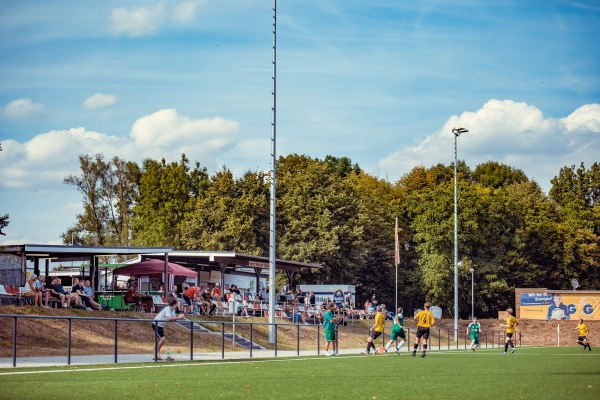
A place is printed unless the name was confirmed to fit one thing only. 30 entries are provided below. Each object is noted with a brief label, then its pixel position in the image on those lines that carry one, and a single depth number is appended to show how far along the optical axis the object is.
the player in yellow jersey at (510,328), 38.93
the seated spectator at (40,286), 34.81
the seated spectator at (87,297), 37.50
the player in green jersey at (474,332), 46.23
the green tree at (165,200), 85.25
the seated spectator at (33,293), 34.47
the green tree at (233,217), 75.19
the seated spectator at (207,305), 44.20
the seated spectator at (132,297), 40.53
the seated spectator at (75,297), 36.37
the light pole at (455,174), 61.17
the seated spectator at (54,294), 35.38
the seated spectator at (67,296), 36.25
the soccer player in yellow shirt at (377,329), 33.94
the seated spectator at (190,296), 43.08
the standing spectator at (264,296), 51.78
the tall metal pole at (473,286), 76.51
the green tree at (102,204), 83.88
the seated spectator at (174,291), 40.29
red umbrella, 44.84
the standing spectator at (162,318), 24.73
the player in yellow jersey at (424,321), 30.89
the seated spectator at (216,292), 48.00
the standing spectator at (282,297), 52.91
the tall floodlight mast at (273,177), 39.88
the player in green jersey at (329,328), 33.31
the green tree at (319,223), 75.94
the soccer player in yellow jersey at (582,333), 46.41
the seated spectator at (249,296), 49.89
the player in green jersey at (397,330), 33.41
